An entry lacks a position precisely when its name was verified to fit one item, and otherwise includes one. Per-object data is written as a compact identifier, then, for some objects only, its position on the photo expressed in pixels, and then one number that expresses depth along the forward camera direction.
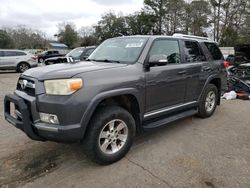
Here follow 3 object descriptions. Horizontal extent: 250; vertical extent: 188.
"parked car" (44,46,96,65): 10.12
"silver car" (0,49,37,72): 12.24
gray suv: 2.29
